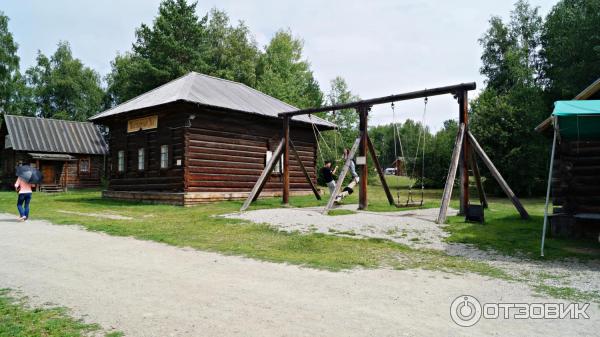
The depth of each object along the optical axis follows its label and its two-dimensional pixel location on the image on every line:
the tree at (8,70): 41.81
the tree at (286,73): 44.69
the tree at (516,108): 30.50
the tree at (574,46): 29.72
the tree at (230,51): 46.69
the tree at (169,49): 40.00
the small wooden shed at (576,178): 10.43
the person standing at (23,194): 13.63
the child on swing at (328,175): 18.50
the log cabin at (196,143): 19.88
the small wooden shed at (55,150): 35.44
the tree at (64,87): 55.81
